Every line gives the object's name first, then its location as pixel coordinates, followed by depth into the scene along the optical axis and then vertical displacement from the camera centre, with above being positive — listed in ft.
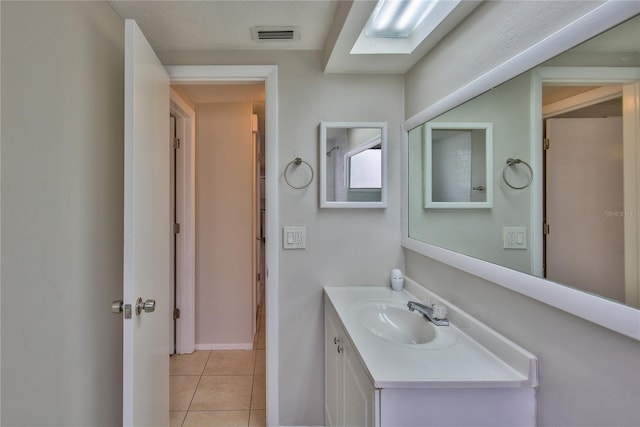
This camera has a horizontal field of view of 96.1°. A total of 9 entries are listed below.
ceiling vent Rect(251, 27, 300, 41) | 4.83 +3.10
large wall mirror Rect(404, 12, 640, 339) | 1.98 +0.36
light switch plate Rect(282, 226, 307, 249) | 5.49 -0.44
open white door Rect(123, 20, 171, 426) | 3.72 -0.28
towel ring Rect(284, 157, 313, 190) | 5.40 +0.89
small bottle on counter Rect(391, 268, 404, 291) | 5.43 -1.25
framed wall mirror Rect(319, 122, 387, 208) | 5.46 +0.93
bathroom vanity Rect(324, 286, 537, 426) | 2.74 -1.60
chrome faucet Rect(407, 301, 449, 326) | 3.99 -1.42
